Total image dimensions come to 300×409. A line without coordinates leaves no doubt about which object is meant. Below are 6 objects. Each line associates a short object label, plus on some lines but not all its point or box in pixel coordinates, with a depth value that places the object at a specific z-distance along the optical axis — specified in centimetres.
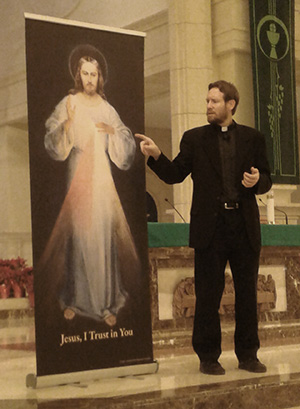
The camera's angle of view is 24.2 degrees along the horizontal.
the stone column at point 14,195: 1480
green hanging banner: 907
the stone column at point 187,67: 929
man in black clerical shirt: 414
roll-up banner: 381
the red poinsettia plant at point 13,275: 1147
